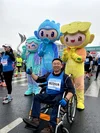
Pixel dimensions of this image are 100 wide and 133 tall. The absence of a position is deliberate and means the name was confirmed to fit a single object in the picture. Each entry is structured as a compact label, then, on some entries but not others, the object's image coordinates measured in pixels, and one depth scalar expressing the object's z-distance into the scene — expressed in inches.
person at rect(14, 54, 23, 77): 281.6
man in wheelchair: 63.3
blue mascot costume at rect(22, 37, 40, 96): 118.8
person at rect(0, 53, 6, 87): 172.9
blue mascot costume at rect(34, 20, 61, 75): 110.8
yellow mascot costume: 94.1
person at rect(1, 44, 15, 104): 104.8
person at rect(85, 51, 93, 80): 219.0
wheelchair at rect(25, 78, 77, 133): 61.1
